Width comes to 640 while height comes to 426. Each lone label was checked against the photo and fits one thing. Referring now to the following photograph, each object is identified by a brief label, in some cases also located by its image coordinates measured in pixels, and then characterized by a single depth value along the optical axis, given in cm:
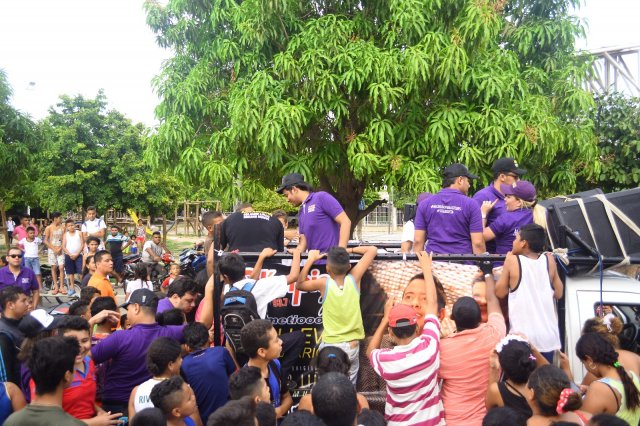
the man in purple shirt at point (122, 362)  403
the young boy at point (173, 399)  325
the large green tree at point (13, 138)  1495
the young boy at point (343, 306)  412
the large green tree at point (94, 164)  2408
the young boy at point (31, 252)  1263
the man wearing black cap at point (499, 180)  571
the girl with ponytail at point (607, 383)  333
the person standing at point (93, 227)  1332
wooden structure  3414
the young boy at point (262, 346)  360
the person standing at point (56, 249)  1320
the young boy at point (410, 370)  347
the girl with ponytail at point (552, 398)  298
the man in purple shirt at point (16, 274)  735
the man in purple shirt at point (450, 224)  500
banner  431
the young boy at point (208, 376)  378
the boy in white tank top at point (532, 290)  404
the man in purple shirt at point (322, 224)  515
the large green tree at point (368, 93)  845
